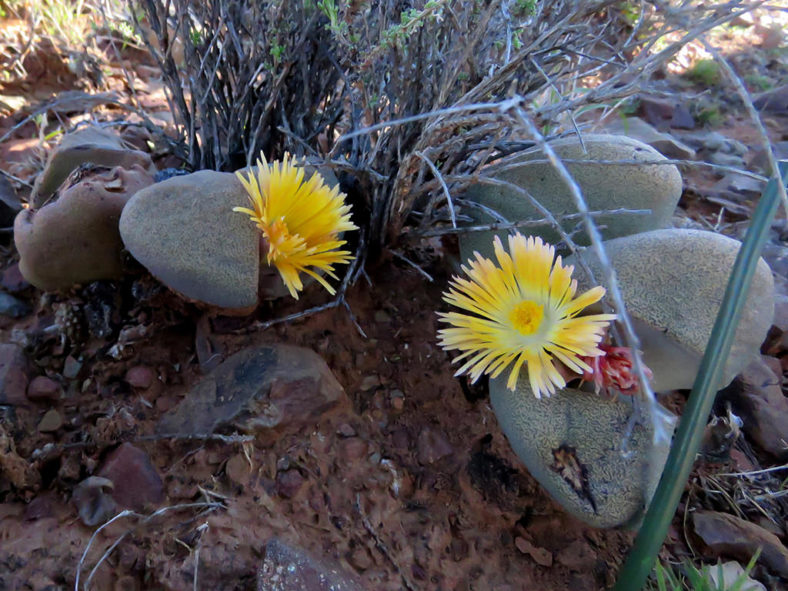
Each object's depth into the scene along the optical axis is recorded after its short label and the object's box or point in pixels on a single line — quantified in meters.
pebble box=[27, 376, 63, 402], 0.22
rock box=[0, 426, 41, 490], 0.19
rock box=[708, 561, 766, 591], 0.19
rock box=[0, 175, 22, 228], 0.28
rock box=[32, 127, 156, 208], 0.25
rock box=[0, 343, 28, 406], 0.22
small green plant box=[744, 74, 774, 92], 0.54
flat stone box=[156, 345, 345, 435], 0.22
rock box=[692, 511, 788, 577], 0.21
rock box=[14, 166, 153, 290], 0.21
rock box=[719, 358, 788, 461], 0.26
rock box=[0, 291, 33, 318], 0.25
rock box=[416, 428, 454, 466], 0.23
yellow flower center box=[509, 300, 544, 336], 0.20
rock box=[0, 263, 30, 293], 0.26
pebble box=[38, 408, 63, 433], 0.21
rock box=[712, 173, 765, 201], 0.42
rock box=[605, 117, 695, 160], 0.42
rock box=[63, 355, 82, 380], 0.23
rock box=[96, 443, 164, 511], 0.20
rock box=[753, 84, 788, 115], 0.52
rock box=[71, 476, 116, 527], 0.19
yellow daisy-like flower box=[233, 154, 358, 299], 0.21
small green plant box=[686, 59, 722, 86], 0.55
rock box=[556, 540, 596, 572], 0.21
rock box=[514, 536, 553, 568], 0.21
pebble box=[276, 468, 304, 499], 0.21
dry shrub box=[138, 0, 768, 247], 0.20
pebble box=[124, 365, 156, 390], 0.23
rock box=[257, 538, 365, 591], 0.17
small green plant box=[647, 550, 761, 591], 0.18
